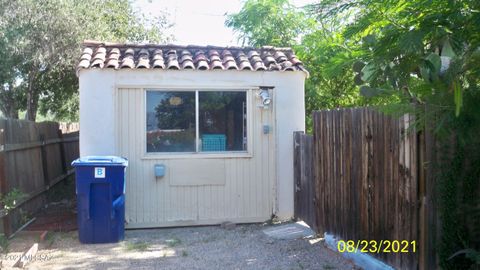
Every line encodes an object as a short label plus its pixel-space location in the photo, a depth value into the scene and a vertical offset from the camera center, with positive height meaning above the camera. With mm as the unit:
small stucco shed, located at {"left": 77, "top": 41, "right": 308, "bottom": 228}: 8223 -1
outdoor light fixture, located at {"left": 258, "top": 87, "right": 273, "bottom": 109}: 8641 +511
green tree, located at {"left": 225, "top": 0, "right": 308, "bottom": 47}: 11734 +2509
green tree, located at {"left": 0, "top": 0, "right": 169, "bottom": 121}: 11766 +2219
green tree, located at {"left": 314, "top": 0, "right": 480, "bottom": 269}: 2439 +359
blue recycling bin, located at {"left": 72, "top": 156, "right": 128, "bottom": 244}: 7352 -1036
